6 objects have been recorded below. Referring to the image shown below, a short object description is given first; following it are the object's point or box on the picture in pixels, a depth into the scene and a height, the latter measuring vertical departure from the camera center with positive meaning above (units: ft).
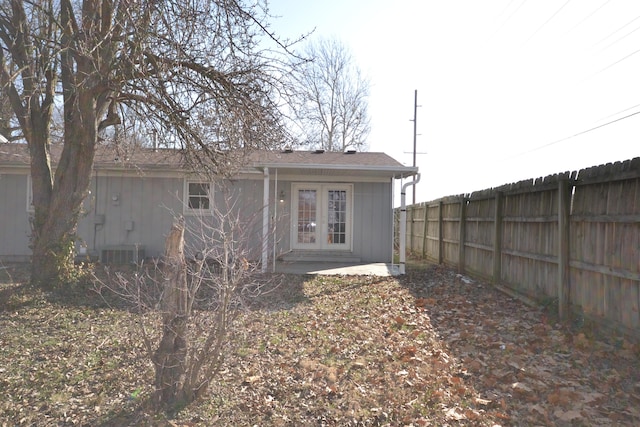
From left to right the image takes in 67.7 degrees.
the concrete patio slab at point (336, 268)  34.71 -3.54
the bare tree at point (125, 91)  19.98 +6.34
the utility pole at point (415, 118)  88.07 +19.40
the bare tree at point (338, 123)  86.17 +18.35
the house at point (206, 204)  38.81 +1.40
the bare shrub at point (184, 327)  12.05 -2.74
